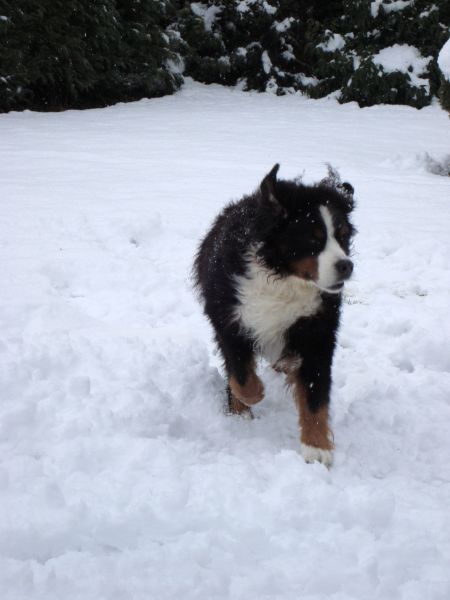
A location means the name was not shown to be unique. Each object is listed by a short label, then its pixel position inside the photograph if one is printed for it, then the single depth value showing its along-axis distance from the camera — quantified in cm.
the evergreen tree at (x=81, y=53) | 1317
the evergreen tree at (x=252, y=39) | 1781
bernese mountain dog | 304
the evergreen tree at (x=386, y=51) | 1466
